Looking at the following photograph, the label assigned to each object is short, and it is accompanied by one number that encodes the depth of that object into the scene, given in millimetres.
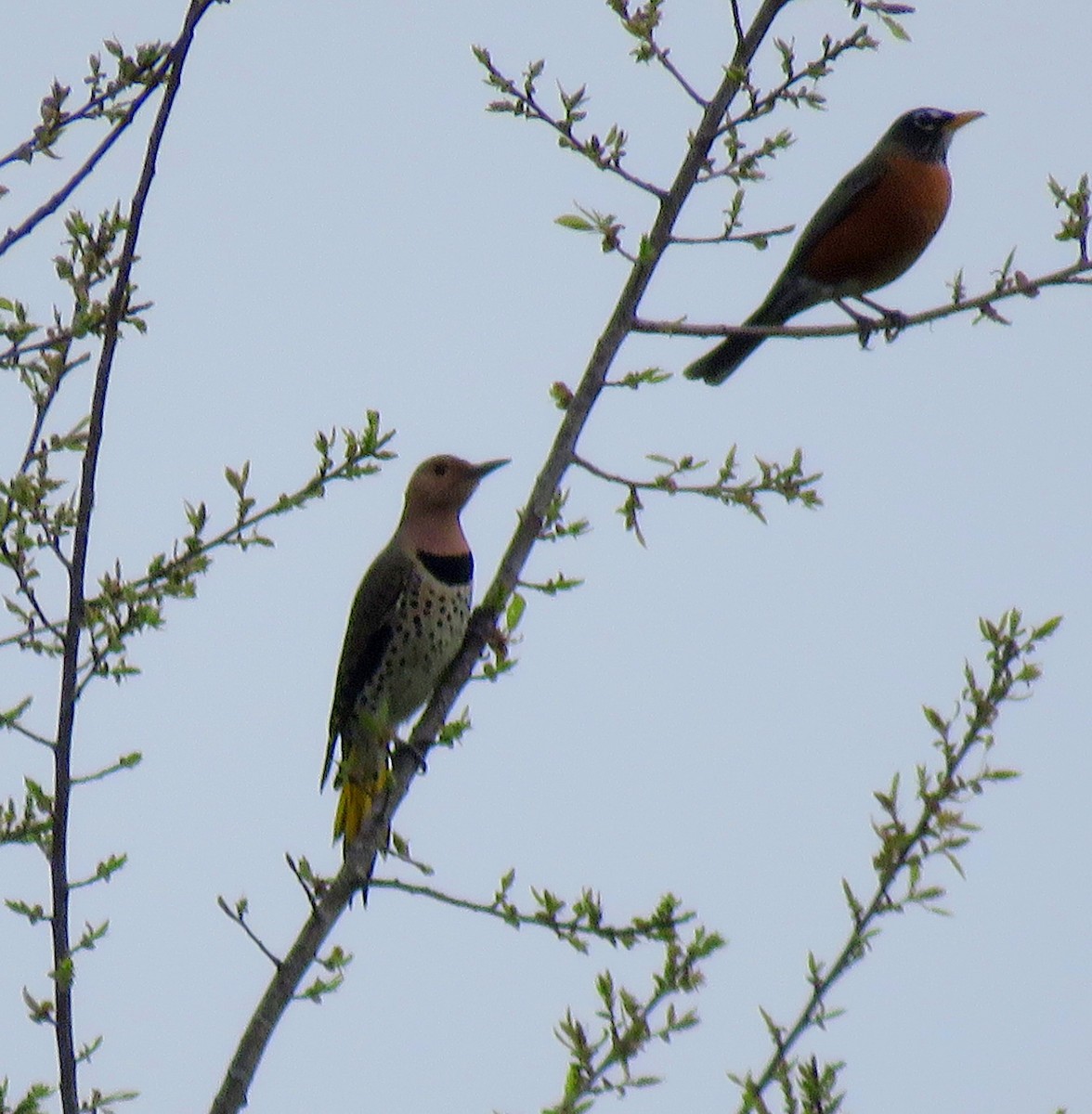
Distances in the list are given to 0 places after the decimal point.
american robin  14078
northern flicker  12516
